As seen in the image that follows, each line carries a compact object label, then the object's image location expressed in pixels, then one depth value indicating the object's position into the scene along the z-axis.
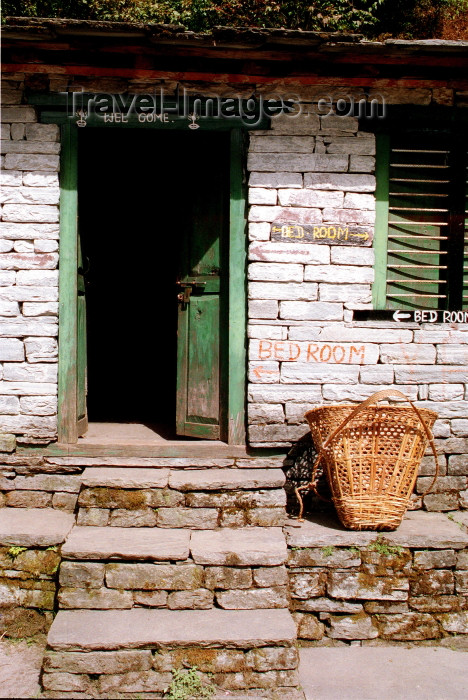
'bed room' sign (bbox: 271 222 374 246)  4.75
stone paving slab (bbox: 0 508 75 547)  4.04
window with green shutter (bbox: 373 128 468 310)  4.89
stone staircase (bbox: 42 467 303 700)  3.33
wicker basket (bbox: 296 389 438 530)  4.11
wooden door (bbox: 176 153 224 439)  5.00
